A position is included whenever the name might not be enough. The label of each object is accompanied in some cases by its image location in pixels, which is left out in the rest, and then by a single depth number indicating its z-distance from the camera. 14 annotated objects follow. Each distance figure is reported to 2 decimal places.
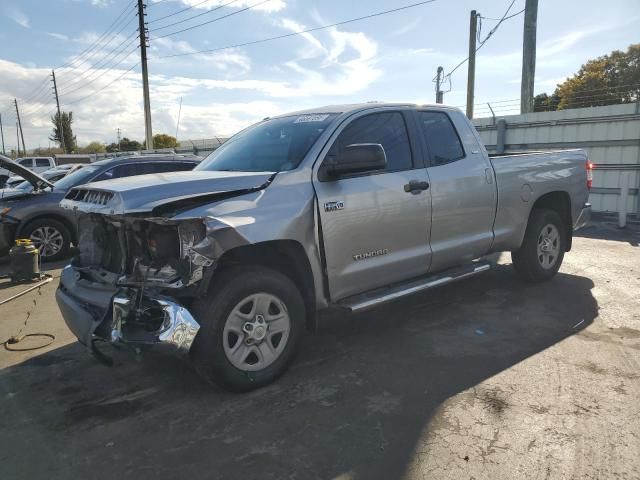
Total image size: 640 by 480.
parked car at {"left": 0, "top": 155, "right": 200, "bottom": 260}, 7.96
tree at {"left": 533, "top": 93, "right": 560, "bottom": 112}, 41.33
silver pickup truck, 3.12
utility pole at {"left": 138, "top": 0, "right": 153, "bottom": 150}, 26.92
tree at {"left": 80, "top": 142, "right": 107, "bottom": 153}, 75.18
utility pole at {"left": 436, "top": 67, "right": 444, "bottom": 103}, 27.48
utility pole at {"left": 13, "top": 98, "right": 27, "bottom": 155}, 81.66
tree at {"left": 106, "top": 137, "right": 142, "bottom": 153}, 62.41
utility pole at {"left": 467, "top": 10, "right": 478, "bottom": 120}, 19.88
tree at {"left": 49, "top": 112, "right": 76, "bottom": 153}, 70.19
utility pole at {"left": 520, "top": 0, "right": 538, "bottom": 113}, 13.64
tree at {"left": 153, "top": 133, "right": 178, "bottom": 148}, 60.59
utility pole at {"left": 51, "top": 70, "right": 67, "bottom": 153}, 63.88
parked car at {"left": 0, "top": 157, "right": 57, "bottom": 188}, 27.03
